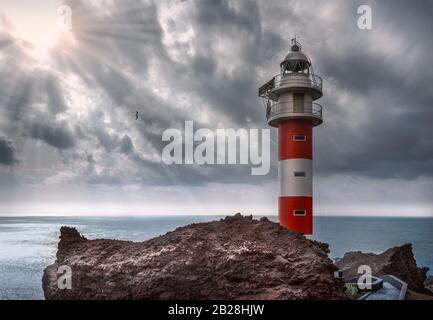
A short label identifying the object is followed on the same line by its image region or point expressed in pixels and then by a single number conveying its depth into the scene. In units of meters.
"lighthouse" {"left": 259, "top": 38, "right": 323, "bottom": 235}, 22.84
